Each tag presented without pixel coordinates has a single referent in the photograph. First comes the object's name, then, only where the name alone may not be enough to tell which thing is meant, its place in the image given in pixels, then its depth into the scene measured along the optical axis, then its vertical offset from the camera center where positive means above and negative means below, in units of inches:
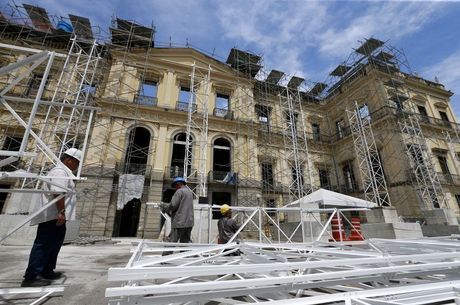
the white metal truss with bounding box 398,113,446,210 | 569.3 +183.8
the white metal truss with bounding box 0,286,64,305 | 92.4 -20.5
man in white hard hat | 114.0 +3.5
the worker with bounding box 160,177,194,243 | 162.2 +16.0
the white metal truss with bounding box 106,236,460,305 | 53.9 -9.7
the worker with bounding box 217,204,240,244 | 196.2 +10.3
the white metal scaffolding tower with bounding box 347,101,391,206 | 617.3 +213.7
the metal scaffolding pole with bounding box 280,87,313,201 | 682.2 +271.2
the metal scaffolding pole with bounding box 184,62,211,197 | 560.1 +291.7
